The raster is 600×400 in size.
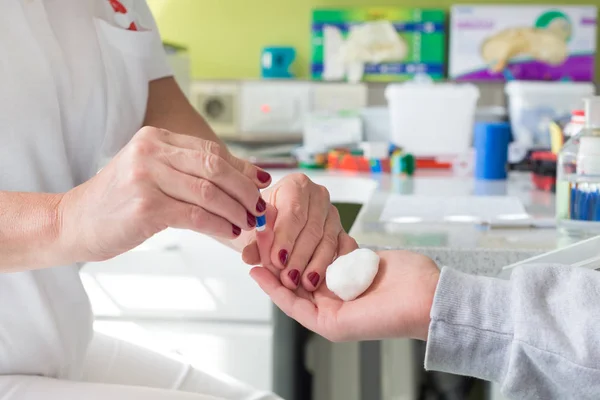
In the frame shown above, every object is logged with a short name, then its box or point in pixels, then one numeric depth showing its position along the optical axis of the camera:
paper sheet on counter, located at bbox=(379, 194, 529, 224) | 1.17
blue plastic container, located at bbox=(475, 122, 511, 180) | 1.75
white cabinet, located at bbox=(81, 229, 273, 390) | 1.84
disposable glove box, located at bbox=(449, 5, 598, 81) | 3.27
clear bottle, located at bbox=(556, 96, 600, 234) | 1.06
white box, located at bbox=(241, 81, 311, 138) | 3.22
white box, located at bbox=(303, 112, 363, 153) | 2.41
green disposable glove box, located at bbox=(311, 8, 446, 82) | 3.38
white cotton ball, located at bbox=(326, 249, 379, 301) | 0.80
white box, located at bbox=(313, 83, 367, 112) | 3.21
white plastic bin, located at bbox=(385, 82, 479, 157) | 2.22
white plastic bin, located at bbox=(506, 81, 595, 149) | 2.61
